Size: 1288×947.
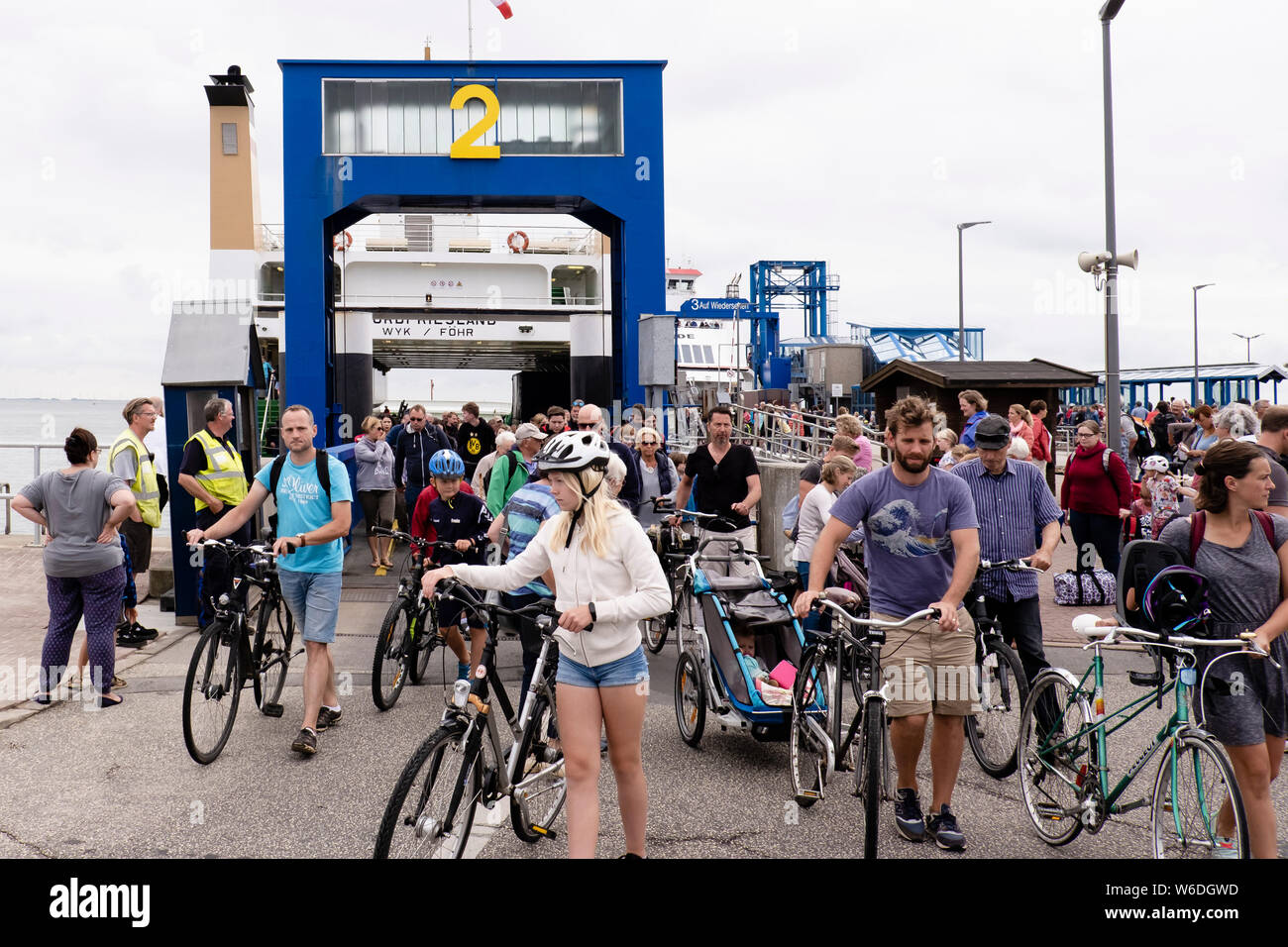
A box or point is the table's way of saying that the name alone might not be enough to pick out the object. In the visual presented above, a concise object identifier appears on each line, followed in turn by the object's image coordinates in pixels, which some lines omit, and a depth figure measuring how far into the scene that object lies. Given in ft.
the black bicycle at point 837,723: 14.58
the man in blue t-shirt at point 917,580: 15.53
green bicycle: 12.80
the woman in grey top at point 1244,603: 13.30
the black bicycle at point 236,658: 19.17
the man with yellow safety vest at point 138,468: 28.23
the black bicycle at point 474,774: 12.64
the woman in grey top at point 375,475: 43.57
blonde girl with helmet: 12.78
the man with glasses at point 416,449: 42.63
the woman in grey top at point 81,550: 22.36
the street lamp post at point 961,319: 112.68
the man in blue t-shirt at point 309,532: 20.68
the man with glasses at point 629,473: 28.50
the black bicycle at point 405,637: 22.88
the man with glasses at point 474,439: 56.08
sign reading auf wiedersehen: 55.98
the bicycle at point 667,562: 28.50
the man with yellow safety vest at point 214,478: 26.76
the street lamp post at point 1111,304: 42.45
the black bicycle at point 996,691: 18.53
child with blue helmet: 23.93
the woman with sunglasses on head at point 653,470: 32.55
